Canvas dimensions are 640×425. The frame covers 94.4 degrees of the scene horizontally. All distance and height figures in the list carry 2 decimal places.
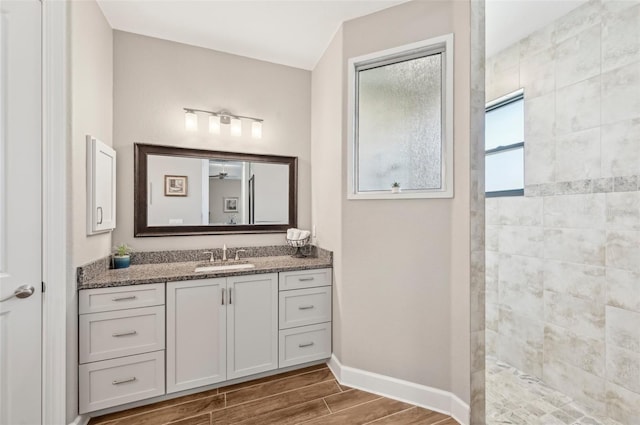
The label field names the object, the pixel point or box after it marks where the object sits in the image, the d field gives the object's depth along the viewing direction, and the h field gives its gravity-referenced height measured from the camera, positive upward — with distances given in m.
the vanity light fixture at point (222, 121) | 2.62 +0.83
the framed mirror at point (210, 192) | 2.52 +0.19
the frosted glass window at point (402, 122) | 2.01 +0.67
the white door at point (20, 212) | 1.46 +0.00
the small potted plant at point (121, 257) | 2.26 -0.34
